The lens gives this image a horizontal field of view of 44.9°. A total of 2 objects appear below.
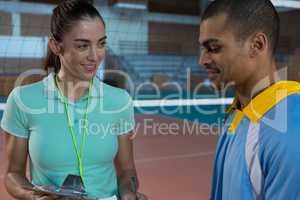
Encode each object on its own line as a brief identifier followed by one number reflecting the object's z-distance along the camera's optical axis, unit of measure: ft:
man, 2.48
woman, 4.35
